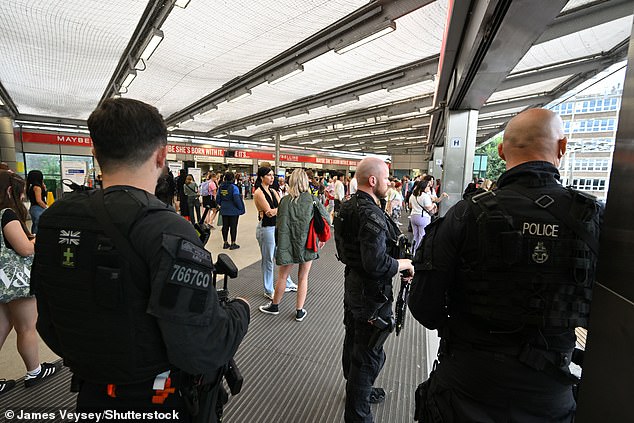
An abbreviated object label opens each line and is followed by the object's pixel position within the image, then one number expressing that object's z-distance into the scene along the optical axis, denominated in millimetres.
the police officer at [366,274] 1767
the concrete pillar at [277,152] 16234
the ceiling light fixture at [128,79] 5732
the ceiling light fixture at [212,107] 9134
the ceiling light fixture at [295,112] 9516
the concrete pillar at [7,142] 9691
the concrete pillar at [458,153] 4770
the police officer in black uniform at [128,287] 836
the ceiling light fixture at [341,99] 7628
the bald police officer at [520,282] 1005
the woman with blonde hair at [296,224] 3123
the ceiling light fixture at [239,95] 7184
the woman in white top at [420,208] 5418
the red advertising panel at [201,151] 13305
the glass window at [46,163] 13161
